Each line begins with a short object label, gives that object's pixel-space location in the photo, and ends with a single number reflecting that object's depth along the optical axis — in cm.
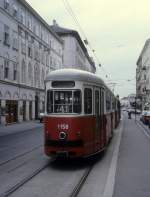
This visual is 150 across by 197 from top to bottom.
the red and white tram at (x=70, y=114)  652
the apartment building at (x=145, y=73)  5774
